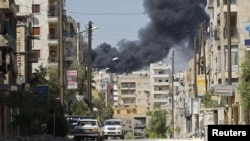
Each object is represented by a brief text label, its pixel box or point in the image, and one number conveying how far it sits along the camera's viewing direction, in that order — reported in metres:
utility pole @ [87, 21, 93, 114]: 77.50
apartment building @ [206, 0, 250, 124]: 71.56
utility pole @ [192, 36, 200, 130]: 82.21
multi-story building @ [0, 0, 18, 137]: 53.38
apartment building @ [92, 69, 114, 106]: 189.69
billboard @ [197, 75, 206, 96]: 78.20
